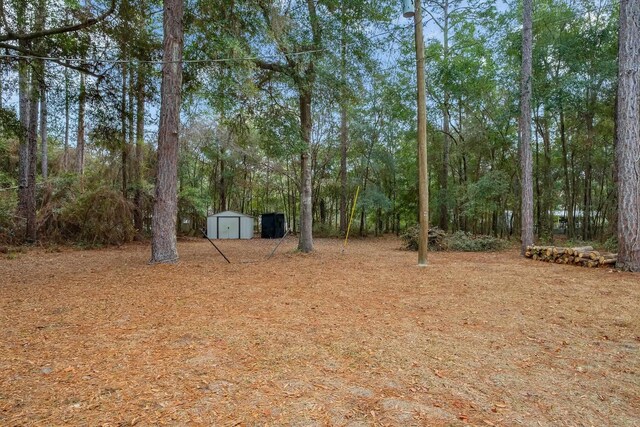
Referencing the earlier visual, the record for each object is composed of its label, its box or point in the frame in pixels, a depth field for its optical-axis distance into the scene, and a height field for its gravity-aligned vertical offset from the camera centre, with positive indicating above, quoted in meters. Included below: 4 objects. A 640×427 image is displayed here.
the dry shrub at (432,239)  10.48 -0.57
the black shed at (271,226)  17.31 -0.26
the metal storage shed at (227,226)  16.95 -0.26
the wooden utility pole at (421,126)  6.41 +1.80
